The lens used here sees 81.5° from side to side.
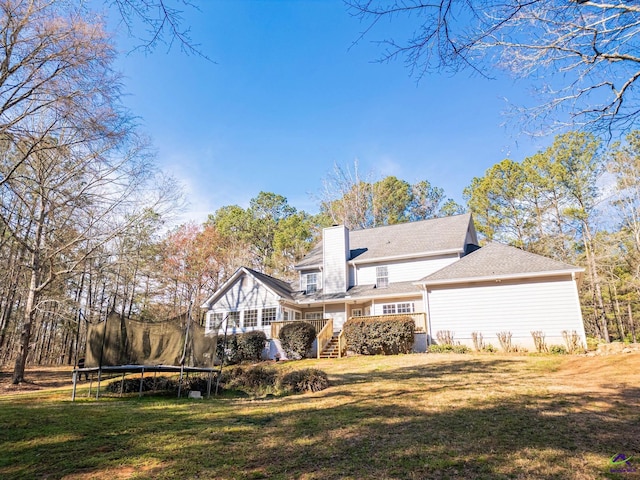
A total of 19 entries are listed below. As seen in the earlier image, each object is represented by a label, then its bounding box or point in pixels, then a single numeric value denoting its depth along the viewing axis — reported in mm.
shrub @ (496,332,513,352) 15148
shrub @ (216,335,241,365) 19016
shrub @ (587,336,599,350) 14258
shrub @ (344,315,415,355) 15992
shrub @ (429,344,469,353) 15406
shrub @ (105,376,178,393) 10688
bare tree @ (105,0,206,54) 3312
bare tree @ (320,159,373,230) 32719
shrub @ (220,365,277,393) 10508
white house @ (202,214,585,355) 15344
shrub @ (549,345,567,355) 14047
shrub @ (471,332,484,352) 15680
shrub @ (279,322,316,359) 17859
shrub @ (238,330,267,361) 18750
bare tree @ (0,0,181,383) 6871
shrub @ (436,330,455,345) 16203
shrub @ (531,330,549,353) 14609
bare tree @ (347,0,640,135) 3359
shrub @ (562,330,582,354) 14031
